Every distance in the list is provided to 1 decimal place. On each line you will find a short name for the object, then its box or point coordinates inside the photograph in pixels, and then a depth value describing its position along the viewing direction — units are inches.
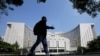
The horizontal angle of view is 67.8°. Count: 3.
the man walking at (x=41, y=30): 119.2
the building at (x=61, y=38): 2034.9
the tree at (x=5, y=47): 1170.7
